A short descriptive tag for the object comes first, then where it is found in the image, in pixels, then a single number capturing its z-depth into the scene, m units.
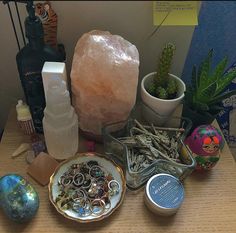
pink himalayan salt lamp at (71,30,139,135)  0.55
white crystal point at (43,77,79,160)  0.54
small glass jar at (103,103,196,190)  0.57
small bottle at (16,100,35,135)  0.63
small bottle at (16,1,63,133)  0.52
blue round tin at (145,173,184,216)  0.54
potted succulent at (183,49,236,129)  0.60
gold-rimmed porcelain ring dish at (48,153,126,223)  0.53
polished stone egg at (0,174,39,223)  0.50
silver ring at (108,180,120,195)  0.57
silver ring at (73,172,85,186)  0.57
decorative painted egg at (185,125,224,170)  0.58
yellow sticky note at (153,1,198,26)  0.56
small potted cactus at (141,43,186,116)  0.63
